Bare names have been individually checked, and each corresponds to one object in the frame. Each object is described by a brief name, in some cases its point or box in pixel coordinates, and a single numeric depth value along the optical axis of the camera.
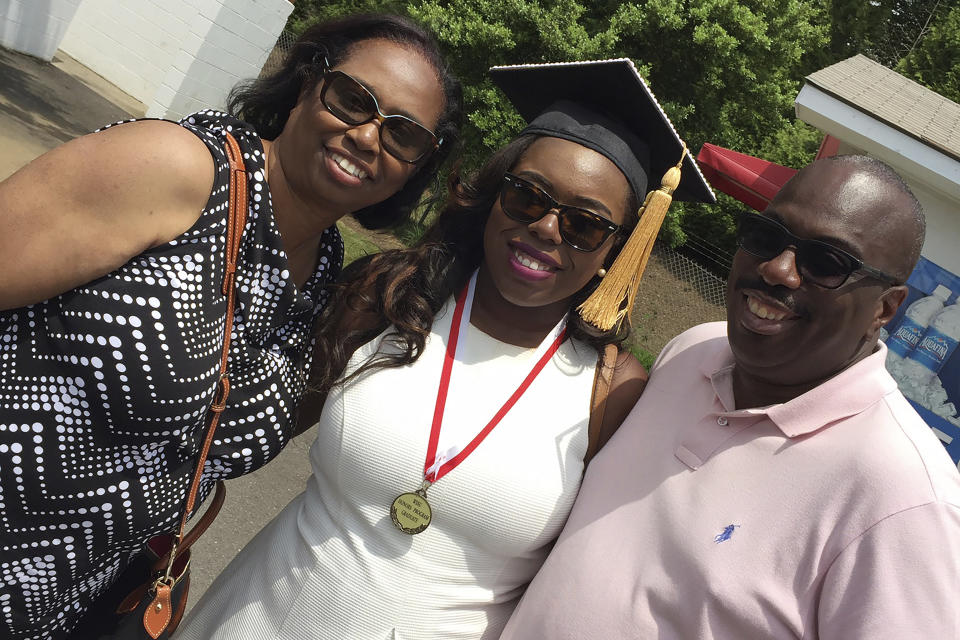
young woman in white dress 2.18
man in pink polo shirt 1.54
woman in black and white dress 1.77
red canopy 8.55
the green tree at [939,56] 15.42
